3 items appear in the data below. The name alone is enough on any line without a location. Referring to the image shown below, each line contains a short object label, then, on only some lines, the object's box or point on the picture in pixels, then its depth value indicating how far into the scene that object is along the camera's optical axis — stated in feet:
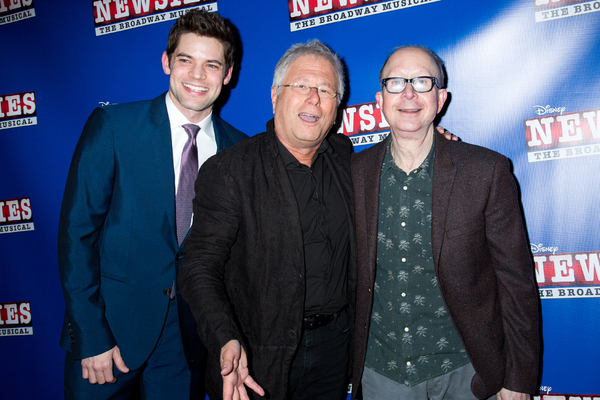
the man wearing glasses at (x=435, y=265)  4.72
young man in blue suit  5.47
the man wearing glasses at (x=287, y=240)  4.96
